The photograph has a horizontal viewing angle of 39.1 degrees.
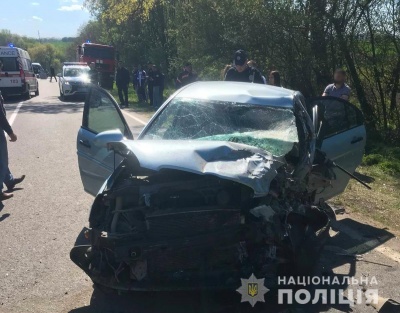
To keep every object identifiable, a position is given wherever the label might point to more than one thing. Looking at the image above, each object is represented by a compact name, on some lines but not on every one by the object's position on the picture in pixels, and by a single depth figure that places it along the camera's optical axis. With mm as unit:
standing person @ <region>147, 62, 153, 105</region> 20750
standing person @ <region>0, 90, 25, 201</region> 7816
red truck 38562
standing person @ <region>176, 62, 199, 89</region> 16672
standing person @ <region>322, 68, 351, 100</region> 9547
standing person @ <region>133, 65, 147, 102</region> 25139
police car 28312
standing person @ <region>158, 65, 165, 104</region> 20541
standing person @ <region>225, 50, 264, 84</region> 9491
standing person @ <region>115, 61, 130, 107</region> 22469
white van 66575
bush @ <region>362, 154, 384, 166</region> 10125
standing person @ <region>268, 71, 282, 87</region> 10867
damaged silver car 3992
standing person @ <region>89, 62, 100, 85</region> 31252
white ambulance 26641
